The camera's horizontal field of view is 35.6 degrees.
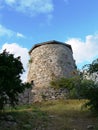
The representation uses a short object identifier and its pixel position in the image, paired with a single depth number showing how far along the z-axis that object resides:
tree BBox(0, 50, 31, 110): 4.56
